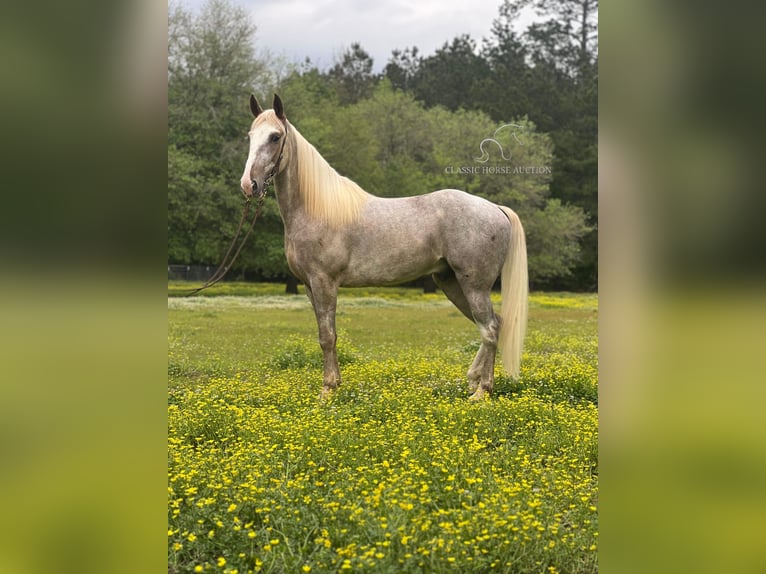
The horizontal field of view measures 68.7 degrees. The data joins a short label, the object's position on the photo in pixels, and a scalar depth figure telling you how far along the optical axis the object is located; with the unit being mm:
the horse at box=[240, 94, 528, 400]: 5965
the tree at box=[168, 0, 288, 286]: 17203
